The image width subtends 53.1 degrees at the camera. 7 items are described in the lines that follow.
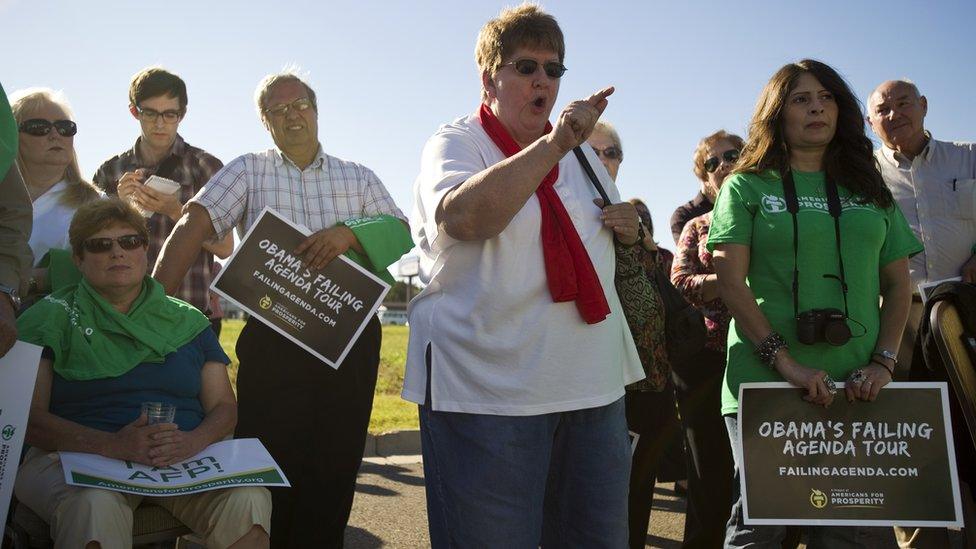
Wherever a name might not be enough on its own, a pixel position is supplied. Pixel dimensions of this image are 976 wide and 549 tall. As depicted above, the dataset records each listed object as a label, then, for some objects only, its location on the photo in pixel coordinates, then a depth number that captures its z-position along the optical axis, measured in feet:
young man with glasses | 16.35
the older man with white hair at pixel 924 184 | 17.65
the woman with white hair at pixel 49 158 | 15.06
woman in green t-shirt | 11.02
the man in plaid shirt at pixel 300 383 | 13.32
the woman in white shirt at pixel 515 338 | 8.89
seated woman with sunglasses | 10.98
